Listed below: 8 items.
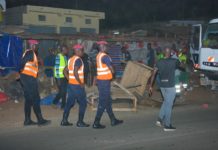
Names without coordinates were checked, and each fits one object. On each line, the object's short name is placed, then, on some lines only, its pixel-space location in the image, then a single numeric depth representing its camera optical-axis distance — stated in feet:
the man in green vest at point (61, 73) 37.32
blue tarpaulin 50.57
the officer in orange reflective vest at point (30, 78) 29.66
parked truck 52.31
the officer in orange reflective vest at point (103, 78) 29.40
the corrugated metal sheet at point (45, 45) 58.16
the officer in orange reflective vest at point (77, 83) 29.32
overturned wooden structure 38.19
